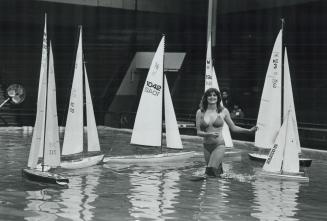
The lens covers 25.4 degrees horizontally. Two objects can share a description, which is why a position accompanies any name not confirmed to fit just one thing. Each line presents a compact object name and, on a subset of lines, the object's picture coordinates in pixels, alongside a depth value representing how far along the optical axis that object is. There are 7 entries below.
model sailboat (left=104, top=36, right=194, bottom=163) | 18.56
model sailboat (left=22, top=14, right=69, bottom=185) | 12.71
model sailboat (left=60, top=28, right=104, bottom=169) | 17.03
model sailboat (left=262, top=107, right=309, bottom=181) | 14.30
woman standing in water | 12.32
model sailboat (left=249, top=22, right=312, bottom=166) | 18.39
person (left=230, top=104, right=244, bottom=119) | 26.68
